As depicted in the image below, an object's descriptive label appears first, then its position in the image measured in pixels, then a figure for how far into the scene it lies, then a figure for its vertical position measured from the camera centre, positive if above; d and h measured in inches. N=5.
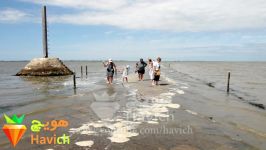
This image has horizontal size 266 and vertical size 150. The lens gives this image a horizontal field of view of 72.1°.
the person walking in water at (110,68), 563.2 -20.7
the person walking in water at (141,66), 652.9 -15.7
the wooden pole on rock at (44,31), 909.1 +148.7
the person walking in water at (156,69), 537.3 -21.3
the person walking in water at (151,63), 632.6 -5.8
